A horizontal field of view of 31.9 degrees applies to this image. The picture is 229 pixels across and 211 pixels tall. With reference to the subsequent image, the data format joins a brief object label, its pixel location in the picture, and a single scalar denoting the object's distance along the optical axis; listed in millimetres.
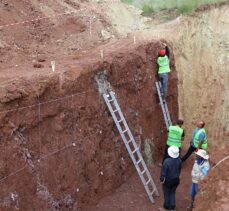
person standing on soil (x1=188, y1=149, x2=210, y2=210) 9672
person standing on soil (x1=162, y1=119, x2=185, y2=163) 11953
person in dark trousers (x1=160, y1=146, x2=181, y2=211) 9727
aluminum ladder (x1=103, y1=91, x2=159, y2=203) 10828
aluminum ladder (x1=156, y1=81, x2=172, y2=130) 13883
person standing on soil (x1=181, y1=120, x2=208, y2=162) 12109
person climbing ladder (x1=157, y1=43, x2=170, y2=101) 13766
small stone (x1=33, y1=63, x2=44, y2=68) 10255
